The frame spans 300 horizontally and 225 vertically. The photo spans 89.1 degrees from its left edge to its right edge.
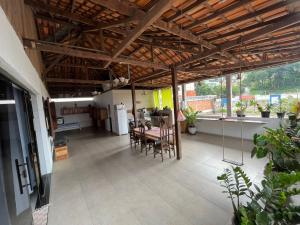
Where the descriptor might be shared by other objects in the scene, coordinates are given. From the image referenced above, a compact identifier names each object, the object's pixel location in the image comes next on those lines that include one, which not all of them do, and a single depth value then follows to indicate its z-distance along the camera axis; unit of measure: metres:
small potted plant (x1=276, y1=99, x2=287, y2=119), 4.68
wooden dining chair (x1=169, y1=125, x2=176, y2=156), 4.63
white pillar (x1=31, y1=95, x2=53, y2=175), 3.47
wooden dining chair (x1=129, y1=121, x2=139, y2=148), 5.58
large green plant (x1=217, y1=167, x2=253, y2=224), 1.49
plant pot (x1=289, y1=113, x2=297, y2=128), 2.54
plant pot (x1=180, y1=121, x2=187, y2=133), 7.49
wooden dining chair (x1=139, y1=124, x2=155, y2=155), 4.90
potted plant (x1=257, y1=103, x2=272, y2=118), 5.09
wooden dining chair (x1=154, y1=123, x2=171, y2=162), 4.29
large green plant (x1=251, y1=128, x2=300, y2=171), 1.85
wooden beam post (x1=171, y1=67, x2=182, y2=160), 4.30
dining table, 4.52
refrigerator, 8.12
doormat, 2.28
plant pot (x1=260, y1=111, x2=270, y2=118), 5.09
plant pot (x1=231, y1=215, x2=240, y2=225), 1.48
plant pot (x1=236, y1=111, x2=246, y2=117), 5.68
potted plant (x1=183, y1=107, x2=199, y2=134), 7.09
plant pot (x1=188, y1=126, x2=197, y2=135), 7.09
